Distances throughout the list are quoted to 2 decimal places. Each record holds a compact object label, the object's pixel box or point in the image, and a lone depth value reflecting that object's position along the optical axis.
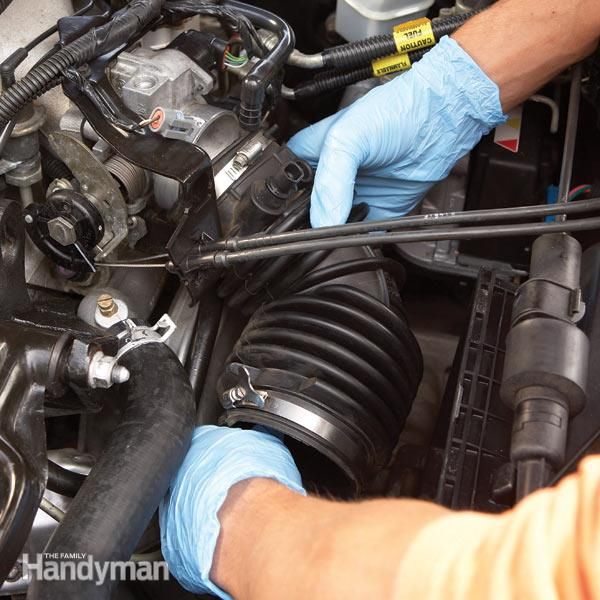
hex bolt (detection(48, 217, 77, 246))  0.90
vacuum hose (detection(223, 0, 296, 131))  0.95
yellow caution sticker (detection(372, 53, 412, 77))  1.18
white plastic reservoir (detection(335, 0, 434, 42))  1.19
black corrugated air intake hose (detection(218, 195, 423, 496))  0.83
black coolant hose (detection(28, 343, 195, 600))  0.69
